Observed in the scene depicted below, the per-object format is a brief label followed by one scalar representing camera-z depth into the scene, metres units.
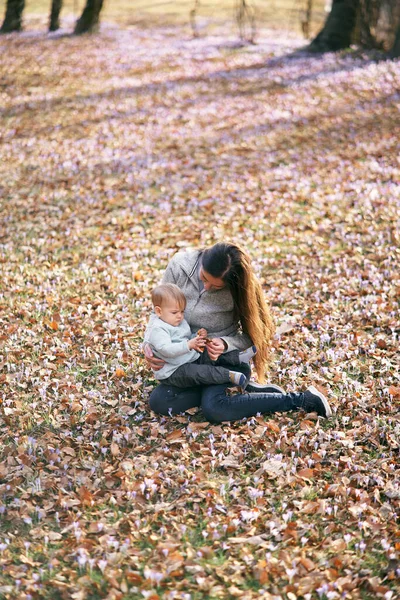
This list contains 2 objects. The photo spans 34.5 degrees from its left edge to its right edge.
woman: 6.11
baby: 6.15
